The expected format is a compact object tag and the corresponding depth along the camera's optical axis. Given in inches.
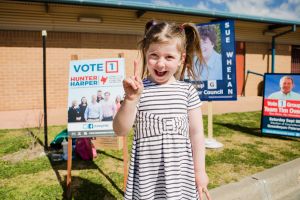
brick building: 374.6
